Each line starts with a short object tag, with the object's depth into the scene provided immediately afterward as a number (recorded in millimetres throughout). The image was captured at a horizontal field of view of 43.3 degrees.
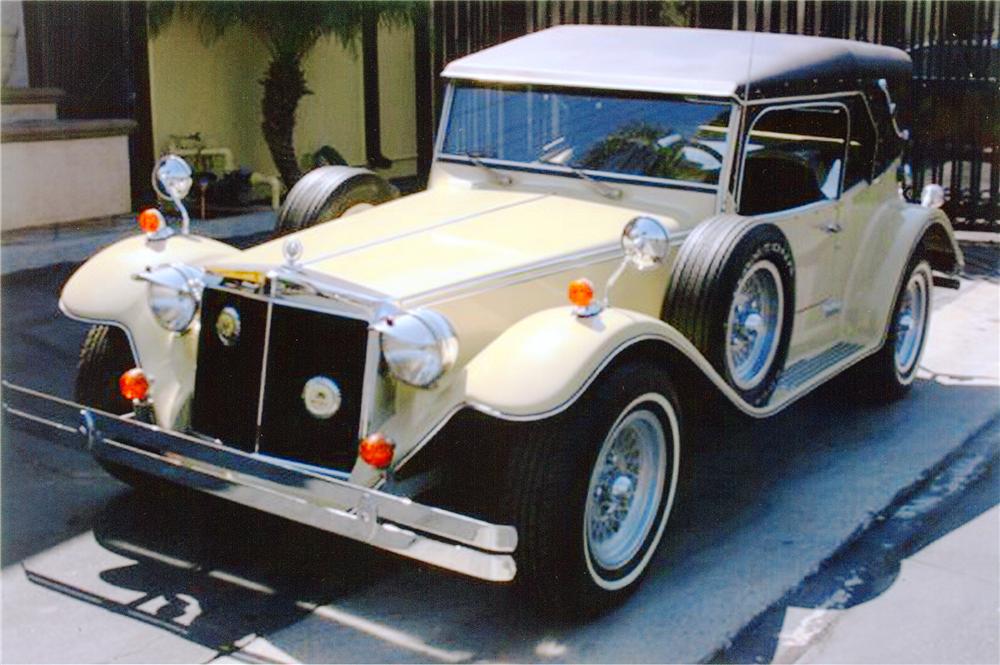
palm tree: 10297
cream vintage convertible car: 3830
